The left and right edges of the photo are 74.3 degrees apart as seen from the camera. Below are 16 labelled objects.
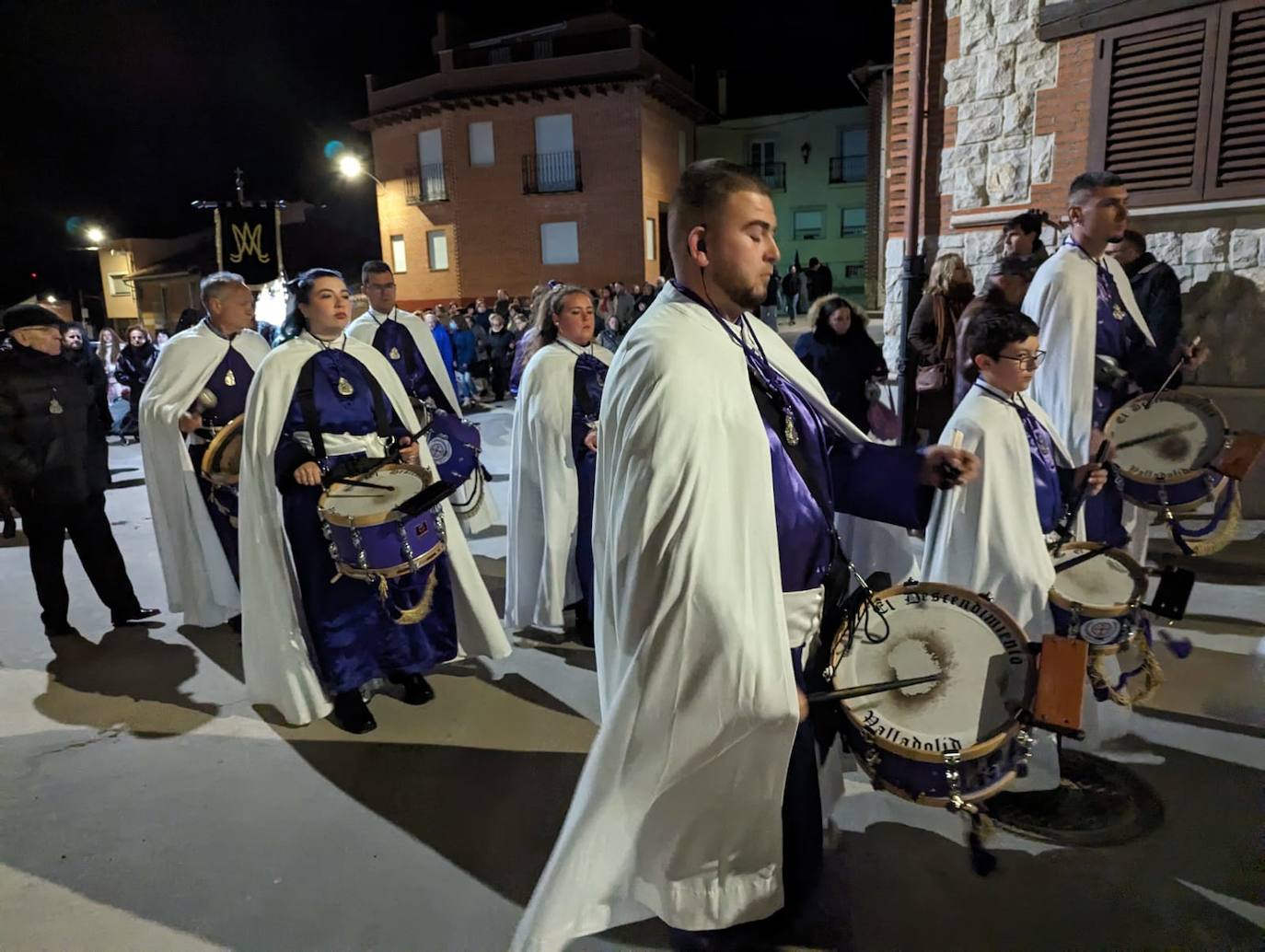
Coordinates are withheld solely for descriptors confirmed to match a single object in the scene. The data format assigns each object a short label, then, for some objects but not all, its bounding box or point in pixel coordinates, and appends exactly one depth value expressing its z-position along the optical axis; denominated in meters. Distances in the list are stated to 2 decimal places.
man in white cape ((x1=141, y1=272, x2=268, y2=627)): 5.15
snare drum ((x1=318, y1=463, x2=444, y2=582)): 3.58
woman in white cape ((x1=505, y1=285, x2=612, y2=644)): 4.90
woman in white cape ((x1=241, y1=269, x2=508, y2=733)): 3.86
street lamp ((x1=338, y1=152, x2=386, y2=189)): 20.81
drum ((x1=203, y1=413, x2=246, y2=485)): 4.63
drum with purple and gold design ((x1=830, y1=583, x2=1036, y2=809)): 2.10
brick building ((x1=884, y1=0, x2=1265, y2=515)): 6.31
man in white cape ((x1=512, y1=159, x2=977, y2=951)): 1.88
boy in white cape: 3.10
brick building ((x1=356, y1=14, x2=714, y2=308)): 26.41
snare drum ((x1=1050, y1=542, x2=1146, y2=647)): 2.97
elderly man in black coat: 5.10
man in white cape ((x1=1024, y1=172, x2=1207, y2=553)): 4.32
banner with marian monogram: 13.75
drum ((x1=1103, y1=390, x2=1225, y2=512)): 3.95
